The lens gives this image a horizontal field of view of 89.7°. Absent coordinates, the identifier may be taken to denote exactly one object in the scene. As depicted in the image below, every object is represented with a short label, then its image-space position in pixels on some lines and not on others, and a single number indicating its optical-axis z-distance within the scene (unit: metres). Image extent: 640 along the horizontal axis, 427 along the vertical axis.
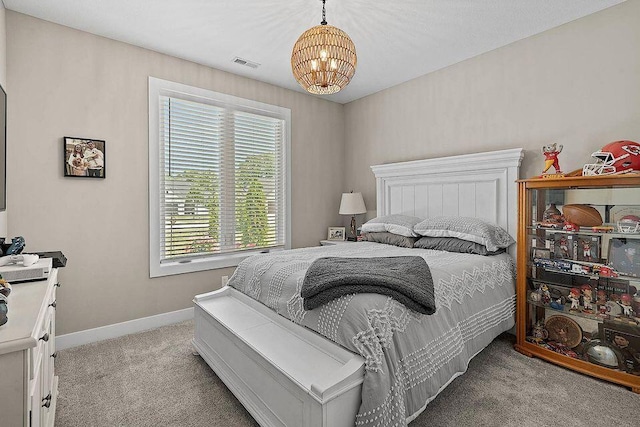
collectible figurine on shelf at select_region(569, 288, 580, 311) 2.32
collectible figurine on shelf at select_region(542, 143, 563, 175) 2.47
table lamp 4.12
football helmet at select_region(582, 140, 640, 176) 2.10
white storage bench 1.35
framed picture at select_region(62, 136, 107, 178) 2.65
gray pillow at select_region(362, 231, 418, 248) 3.10
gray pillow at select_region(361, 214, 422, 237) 3.18
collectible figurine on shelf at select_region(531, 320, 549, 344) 2.46
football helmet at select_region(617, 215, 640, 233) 2.06
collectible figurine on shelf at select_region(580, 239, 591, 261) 2.26
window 3.17
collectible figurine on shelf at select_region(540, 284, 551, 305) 2.45
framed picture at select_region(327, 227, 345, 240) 4.39
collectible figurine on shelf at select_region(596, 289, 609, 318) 2.20
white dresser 0.95
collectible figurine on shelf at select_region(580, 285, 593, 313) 2.26
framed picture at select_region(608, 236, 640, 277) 2.07
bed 1.39
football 2.23
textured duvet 1.43
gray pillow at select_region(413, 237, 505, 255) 2.68
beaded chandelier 1.89
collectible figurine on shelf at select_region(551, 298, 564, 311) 2.40
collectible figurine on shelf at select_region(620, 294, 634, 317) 2.10
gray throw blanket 1.61
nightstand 4.17
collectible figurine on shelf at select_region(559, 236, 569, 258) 2.36
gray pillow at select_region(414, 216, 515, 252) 2.68
